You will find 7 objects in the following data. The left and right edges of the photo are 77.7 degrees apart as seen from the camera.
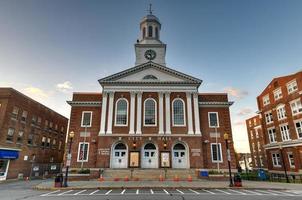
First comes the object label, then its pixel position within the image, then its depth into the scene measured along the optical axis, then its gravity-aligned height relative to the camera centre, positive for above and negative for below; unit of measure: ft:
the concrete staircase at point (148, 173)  76.54 -6.77
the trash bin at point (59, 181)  55.52 -7.16
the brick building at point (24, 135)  90.27 +11.44
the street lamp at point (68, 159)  58.25 -0.98
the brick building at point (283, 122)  93.66 +18.89
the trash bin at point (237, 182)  56.44 -7.38
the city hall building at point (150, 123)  85.46 +15.40
